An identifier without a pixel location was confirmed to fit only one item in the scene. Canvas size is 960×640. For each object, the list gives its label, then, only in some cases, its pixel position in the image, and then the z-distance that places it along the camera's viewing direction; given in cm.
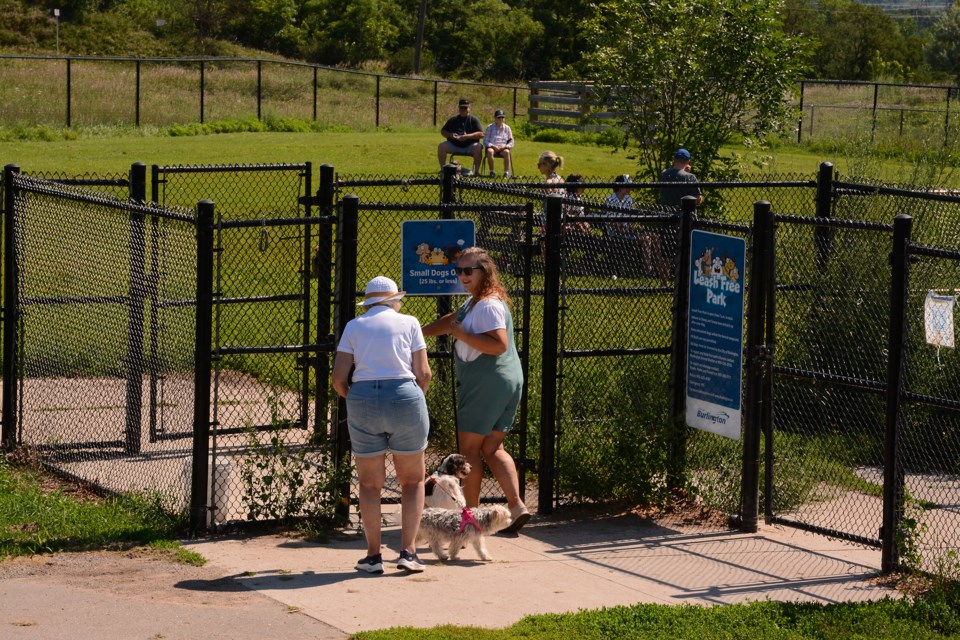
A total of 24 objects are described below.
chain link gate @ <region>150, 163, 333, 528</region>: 1656
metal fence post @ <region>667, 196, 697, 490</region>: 1787
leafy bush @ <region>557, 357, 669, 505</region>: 1798
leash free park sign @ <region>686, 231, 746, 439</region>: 1695
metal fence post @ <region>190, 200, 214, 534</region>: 1595
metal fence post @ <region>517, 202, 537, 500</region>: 1730
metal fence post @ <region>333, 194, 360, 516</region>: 1669
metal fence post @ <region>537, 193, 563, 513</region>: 1725
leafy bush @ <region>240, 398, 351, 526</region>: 1655
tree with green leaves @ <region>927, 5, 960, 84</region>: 13875
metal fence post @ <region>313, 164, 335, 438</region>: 1753
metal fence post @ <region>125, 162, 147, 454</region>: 1895
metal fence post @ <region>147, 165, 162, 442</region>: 1909
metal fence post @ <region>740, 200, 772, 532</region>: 1684
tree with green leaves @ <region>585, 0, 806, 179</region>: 3591
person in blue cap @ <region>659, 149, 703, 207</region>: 3216
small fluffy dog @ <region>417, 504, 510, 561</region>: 1531
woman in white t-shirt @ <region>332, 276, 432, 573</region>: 1452
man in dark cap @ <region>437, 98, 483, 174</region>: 4909
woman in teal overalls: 1578
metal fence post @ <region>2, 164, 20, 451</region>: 2011
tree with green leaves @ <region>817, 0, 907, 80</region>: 12437
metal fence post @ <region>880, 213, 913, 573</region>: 1530
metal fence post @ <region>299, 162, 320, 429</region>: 2009
